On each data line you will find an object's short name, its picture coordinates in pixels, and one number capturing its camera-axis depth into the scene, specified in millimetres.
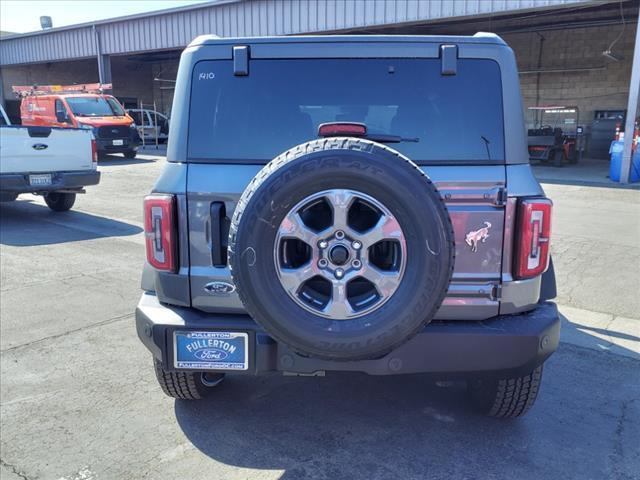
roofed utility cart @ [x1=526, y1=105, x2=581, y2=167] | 18672
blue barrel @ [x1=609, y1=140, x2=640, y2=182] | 14578
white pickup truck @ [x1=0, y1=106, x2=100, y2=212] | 8641
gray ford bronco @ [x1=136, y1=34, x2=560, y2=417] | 2309
